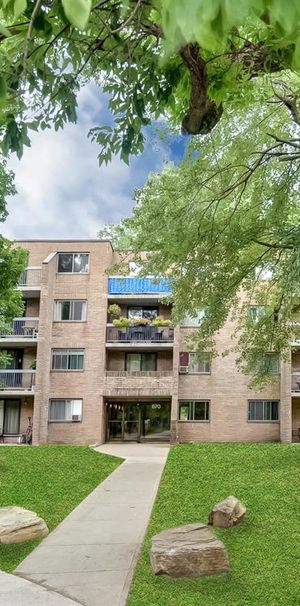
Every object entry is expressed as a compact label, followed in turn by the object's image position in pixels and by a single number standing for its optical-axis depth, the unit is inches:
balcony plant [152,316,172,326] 1177.4
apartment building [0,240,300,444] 1160.2
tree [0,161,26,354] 570.6
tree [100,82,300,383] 491.2
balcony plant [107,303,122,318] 1202.0
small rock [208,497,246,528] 384.2
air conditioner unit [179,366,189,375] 1182.9
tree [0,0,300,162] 151.7
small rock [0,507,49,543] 357.4
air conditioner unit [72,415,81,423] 1175.0
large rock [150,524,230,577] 286.4
